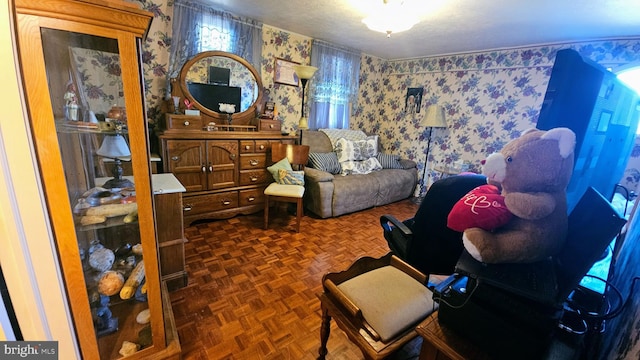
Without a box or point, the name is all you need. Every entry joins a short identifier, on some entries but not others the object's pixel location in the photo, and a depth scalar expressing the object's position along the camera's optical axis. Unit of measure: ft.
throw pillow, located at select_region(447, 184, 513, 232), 2.15
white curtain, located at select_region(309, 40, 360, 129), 11.68
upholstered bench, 3.12
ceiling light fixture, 6.14
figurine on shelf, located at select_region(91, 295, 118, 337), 3.51
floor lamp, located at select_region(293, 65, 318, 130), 9.61
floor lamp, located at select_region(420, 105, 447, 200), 11.85
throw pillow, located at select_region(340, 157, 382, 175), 11.30
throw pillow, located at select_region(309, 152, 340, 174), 10.54
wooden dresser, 7.85
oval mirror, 8.73
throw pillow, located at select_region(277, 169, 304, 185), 9.16
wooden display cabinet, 2.53
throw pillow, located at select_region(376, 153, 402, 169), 12.74
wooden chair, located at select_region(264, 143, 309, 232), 8.53
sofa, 9.82
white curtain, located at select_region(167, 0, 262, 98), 8.24
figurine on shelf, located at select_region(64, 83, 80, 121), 3.00
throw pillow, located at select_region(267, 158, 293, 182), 9.30
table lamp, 3.28
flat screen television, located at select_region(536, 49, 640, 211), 2.47
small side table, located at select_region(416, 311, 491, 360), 2.12
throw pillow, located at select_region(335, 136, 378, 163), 11.55
